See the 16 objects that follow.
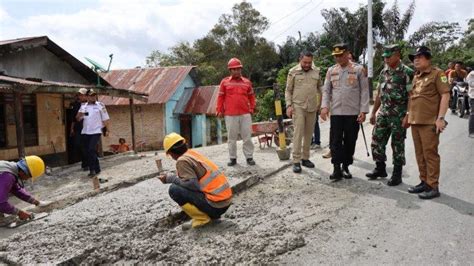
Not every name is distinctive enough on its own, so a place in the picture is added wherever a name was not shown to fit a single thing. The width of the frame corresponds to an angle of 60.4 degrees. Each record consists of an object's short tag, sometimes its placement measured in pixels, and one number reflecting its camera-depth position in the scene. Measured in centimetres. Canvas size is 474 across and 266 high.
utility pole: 1809
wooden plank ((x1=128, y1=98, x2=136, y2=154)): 1288
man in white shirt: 808
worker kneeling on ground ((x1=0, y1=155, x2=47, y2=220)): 486
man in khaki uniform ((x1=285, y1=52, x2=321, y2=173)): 648
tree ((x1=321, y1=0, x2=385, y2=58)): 2791
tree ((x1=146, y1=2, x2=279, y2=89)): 3603
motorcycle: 1248
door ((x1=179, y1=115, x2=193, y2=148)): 2469
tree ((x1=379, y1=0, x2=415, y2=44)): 2691
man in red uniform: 719
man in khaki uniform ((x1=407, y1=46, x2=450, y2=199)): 471
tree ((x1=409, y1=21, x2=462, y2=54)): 2833
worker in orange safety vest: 418
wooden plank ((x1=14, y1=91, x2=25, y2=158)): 861
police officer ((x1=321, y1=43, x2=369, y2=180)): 573
